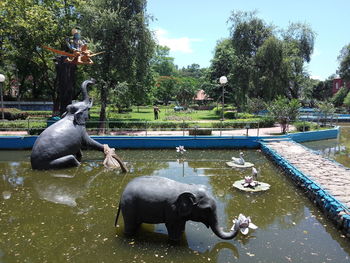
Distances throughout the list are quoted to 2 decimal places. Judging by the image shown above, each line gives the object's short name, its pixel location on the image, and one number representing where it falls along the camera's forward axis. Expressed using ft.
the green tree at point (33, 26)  76.84
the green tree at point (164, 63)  279.28
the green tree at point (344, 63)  150.82
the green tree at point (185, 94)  159.94
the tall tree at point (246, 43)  90.38
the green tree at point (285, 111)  67.46
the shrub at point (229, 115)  106.29
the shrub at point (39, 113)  101.63
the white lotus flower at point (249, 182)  31.99
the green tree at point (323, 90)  197.77
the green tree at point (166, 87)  209.36
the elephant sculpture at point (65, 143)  38.42
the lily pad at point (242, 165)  42.55
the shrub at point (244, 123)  71.72
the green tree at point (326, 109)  83.30
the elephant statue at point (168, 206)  19.20
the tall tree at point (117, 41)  66.85
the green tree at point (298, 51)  105.60
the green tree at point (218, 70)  129.08
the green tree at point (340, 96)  155.61
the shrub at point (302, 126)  70.87
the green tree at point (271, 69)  85.30
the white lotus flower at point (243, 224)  18.21
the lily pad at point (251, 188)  31.63
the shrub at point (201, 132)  60.59
